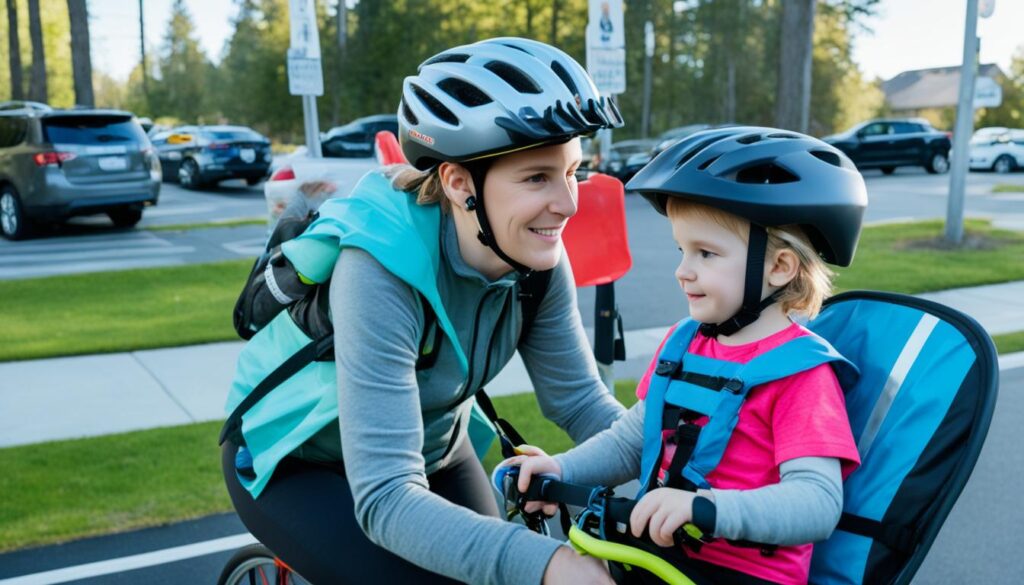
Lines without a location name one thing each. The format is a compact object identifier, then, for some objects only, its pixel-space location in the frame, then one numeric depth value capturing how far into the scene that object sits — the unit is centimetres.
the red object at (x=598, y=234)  387
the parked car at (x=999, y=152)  3098
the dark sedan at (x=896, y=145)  2994
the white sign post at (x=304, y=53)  1065
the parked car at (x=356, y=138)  2794
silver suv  1548
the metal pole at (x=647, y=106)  4861
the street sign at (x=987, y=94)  1453
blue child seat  165
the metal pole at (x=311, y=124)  1131
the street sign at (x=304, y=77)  1073
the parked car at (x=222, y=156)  2534
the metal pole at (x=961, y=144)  1263
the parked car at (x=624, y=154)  2667
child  162
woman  179
